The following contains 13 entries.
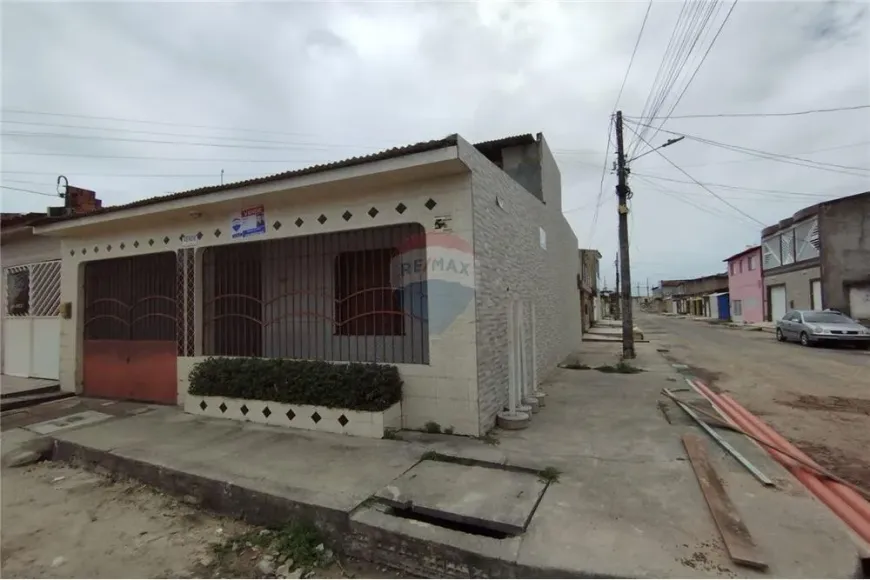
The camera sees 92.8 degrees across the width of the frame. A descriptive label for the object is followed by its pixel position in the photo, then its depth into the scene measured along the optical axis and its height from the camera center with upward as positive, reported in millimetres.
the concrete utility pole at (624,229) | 12461 +2279
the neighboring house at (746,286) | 27859 +1083
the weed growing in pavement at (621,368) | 9608 -1553
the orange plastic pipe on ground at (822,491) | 2885 -1578
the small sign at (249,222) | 6102 +1335
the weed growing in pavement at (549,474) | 3689 -1534
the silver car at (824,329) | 14001 -1029
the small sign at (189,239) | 6688 +1190
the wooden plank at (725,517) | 2490 -1532
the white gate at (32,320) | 8633 -93
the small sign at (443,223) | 4949 +1011
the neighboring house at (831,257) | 18688 +2036
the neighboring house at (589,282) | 23438 +1504
